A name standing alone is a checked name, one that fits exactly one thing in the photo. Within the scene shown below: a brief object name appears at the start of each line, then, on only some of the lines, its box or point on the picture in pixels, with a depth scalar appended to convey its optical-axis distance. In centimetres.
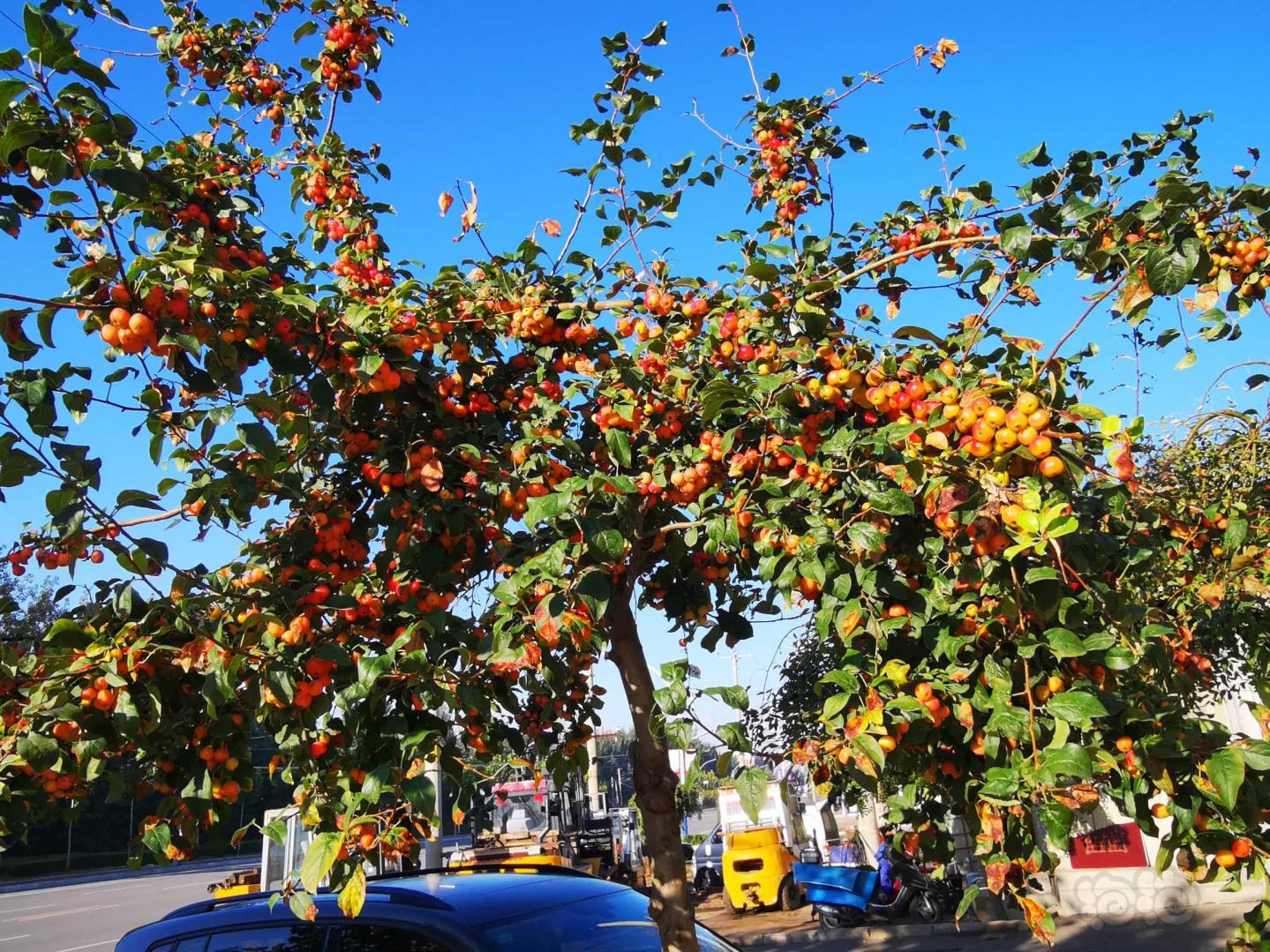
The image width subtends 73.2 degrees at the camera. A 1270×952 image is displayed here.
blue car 251
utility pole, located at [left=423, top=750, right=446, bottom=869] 1015
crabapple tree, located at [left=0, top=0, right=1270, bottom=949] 198
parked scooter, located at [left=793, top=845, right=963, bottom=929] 1078
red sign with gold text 938
